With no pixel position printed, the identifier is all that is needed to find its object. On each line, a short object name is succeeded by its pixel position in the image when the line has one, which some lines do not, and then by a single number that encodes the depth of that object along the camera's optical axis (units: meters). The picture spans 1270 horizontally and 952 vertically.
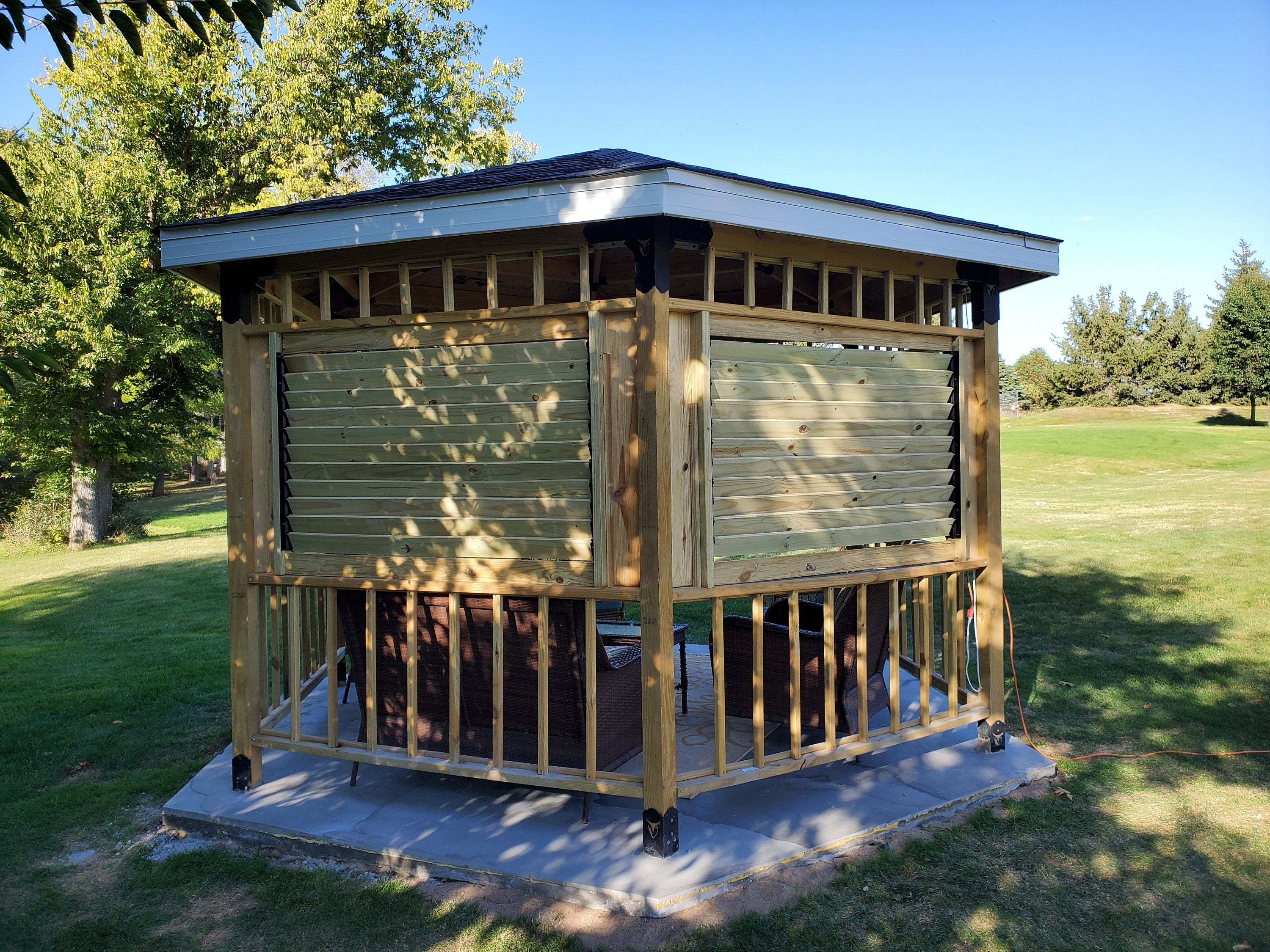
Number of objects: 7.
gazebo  3.28
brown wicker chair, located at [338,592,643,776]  3.49
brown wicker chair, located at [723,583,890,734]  3.97
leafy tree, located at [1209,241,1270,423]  34.03
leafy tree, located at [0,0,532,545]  14.41
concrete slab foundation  3.12
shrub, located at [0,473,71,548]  16.67
